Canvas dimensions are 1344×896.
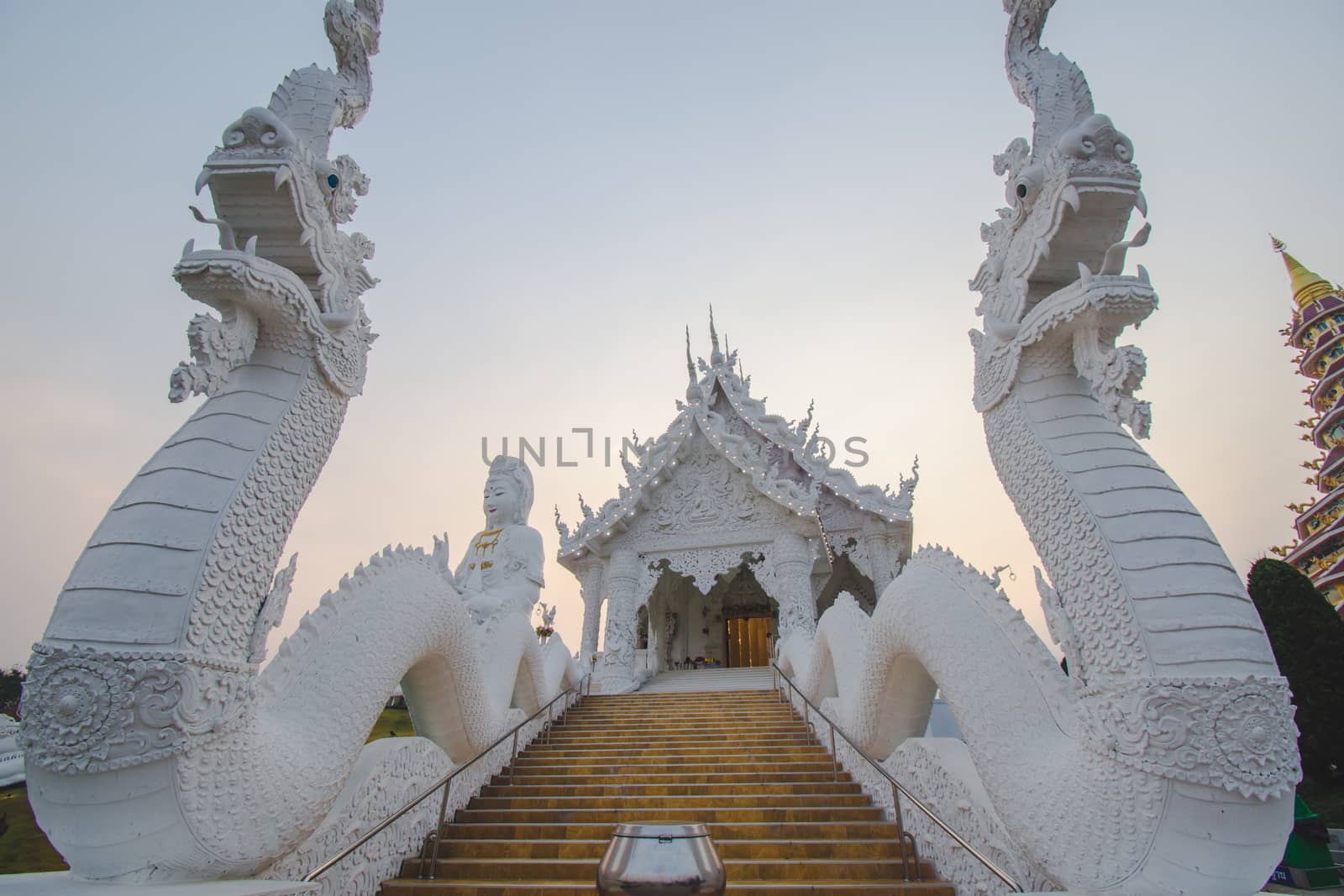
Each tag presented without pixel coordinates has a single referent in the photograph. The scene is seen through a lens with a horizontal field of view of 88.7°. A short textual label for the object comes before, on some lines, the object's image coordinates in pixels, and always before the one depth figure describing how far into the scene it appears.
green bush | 9.68
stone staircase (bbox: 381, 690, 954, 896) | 3.87
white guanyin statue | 5.76
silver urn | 1.49
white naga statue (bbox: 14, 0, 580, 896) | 2.23
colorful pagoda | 16.61
